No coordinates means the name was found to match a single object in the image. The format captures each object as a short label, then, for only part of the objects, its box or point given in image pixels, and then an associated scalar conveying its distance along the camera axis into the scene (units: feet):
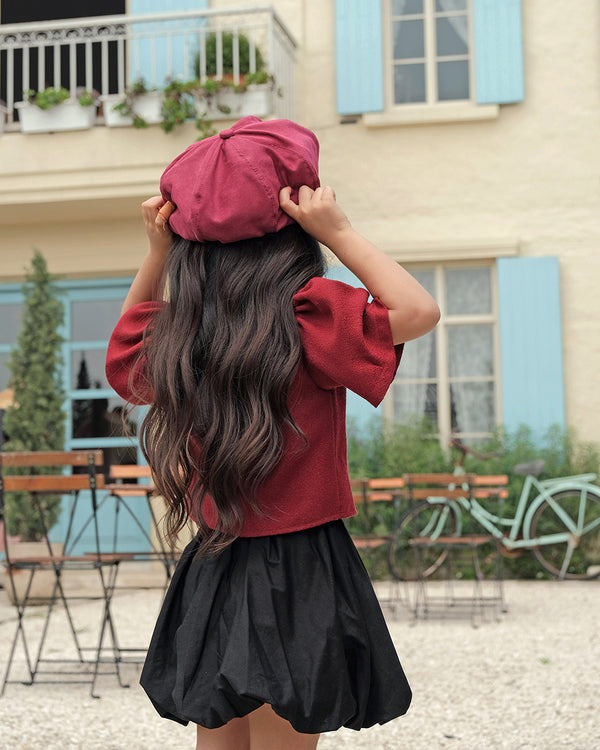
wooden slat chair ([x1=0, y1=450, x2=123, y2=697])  13.06
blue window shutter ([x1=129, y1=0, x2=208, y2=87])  27.66
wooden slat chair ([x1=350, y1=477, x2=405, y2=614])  18.30
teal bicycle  24.73
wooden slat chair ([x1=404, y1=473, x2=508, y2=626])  18.37
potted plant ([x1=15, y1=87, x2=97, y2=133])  25.93
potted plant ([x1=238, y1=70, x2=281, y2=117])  25.36
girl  4.79
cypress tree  24.06
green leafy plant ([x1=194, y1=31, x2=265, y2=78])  27.17
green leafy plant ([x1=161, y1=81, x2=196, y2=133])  25.02
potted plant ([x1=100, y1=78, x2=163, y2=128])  25.39
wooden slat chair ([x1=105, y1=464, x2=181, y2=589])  14.23
